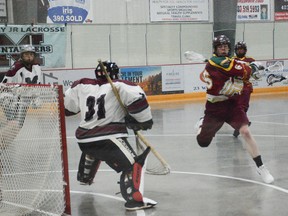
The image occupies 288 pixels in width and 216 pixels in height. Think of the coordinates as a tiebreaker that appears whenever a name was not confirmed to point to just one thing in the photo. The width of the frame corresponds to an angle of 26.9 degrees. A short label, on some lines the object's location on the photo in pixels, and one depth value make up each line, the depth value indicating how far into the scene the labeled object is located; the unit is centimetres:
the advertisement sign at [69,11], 1609
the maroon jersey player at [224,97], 604
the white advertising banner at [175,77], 1583
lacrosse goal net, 467
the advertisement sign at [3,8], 1606
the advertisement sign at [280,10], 2036
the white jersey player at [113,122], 485
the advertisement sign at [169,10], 1842
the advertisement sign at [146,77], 1569
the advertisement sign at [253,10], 1936
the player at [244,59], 836
